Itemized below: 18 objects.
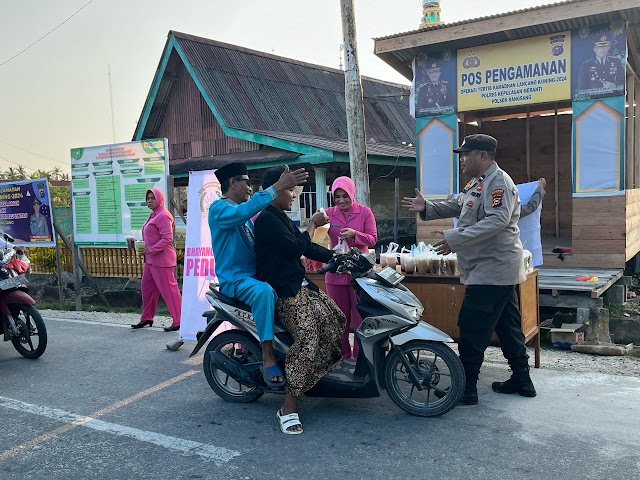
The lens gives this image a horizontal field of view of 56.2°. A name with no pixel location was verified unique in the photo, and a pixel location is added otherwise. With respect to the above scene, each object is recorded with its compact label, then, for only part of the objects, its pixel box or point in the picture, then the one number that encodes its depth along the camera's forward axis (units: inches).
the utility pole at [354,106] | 354.9
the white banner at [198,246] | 266.4
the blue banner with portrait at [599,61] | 354.0
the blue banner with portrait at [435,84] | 410.6
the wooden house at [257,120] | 593.3
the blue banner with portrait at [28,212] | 394.9
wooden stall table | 206.2
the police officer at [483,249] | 170.1
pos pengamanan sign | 375.2
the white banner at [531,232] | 241.1
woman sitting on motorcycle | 161.8
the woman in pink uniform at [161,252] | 293.7
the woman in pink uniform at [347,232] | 205.5
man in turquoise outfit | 161.6
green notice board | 377.1
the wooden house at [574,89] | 356.8
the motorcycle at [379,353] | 161.6
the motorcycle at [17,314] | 247.0
